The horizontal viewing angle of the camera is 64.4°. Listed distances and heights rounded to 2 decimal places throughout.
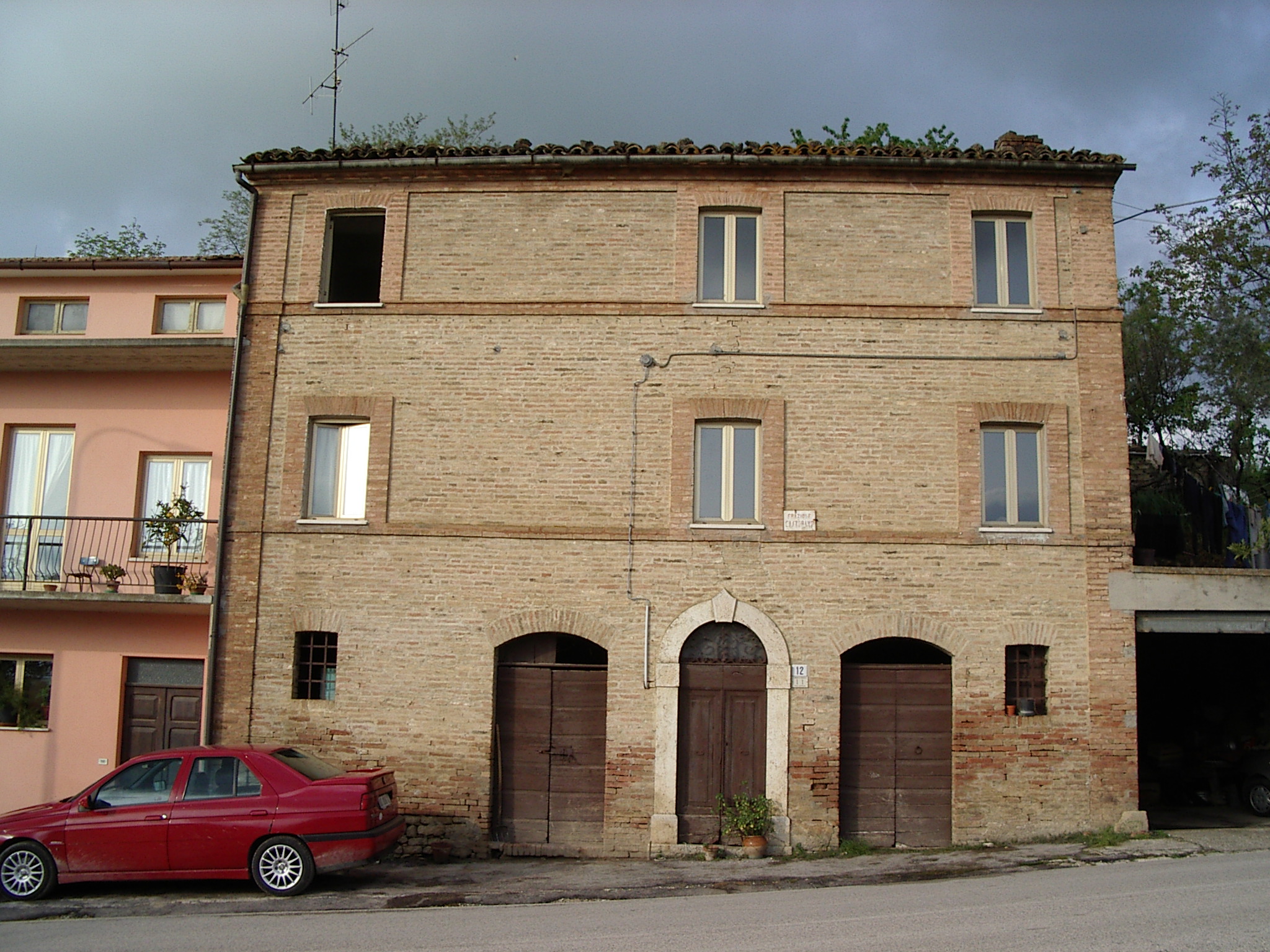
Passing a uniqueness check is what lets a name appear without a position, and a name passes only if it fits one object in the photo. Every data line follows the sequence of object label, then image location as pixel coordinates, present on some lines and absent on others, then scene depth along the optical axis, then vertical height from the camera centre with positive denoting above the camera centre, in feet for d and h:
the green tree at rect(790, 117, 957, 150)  74.23 +37.70
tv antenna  58.65 +31.86
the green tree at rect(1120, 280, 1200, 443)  64.18 +17.88
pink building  47.88 +5.60
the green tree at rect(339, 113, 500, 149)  83.15 +40.26
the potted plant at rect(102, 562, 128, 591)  47.65 +2.04
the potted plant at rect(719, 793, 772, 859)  41.32 -7.58
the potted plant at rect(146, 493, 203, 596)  46.91 +4.25
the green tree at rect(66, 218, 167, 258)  84.53 +30.98
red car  34.17 -7.04
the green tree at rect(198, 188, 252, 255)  82.99 +32.30
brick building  43.04 +6.00
